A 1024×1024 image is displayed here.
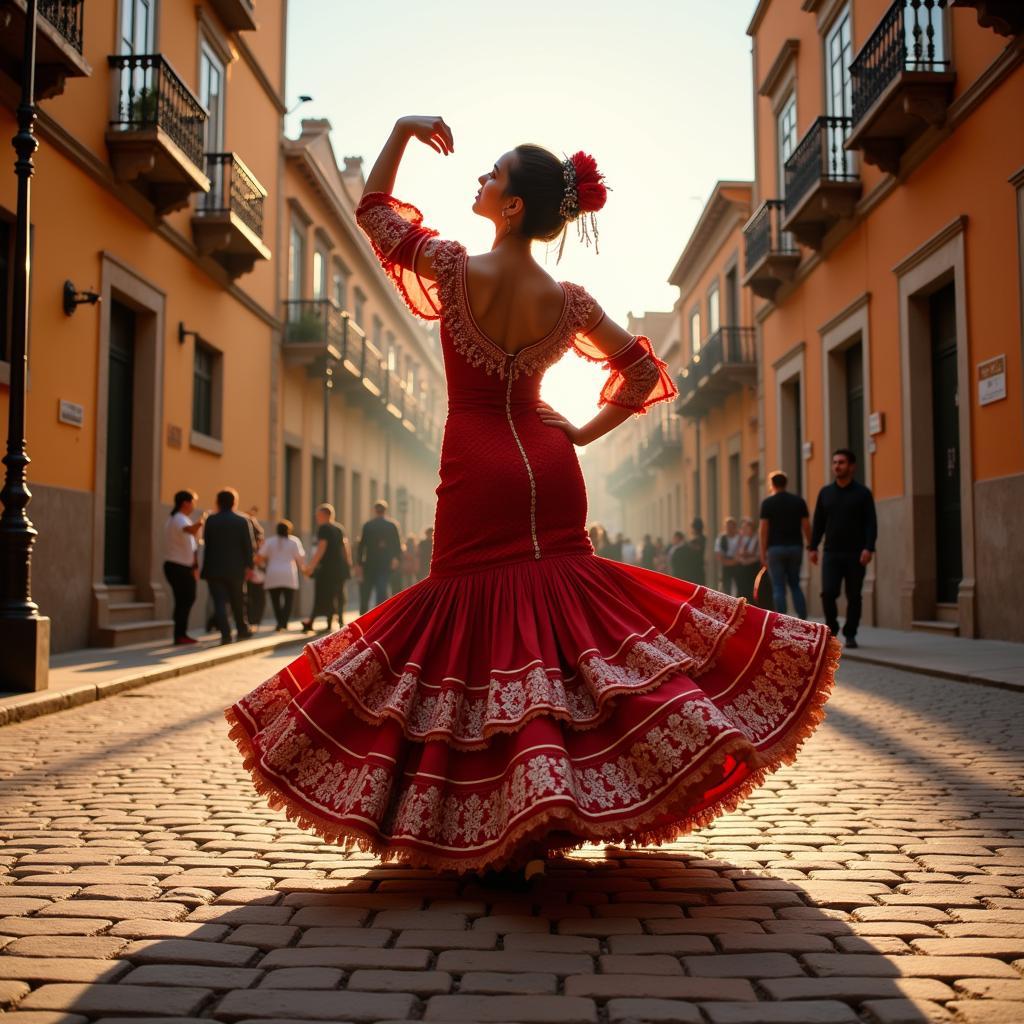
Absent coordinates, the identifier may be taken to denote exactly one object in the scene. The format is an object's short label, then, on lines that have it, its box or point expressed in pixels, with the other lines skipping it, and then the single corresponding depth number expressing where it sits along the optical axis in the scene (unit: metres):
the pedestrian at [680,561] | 21.80
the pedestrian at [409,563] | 26.22
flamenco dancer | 2.90
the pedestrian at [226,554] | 13.30
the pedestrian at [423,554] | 26.26
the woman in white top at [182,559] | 13.11
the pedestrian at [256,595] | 16.52
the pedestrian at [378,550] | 18.02
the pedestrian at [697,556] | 21.92
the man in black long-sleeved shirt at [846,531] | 11.20
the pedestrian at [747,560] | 18.70
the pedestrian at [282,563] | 15.95
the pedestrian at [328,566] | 16.22
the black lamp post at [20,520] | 7.70
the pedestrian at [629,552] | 32.97
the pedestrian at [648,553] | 32.91
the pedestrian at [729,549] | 19.27
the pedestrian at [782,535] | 13.05
